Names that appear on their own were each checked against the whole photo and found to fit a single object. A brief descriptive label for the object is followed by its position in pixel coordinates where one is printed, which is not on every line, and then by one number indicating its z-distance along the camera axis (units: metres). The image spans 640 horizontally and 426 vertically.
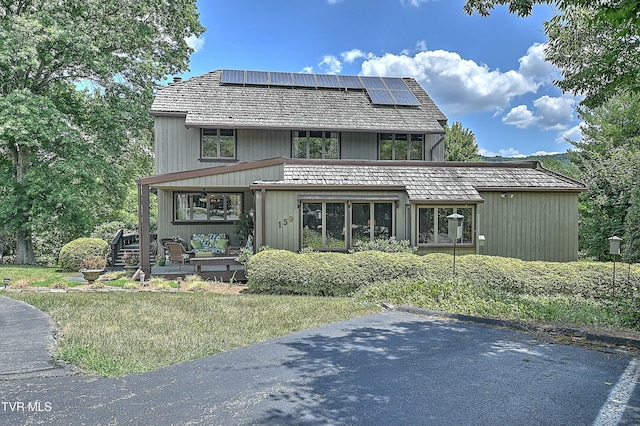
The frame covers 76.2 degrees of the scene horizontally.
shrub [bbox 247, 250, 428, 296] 10.40
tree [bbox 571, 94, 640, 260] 16.64
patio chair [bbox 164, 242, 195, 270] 13.45
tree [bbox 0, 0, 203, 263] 15.66
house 13.12
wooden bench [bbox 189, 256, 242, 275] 12.50
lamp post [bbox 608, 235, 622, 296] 10.62
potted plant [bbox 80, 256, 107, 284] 13.73
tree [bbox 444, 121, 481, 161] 32.81
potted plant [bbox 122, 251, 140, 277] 14.18
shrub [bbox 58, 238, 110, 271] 14.26
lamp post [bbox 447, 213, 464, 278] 10.68
